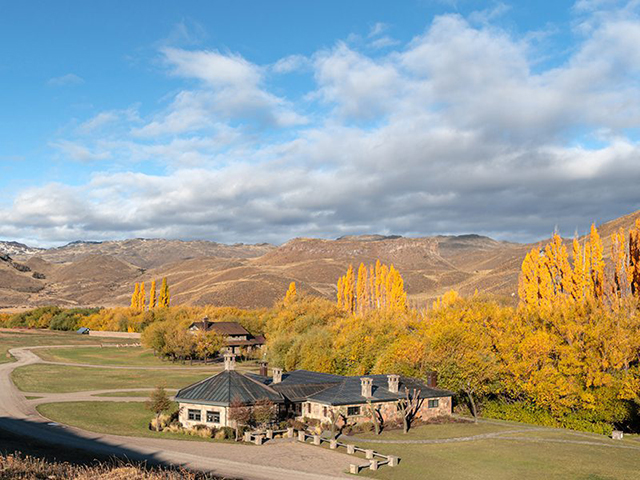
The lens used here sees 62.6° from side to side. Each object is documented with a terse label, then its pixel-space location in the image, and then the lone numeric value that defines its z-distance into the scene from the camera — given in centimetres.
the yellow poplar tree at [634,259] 7300
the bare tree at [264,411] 4594
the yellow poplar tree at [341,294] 12703
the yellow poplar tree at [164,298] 15262
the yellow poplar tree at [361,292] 12444
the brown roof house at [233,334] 10731
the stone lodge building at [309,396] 4572
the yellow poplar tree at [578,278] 7494
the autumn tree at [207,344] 9794
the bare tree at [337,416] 4666
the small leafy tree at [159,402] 4778
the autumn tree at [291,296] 11981
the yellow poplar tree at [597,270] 7562
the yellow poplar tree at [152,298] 15862
